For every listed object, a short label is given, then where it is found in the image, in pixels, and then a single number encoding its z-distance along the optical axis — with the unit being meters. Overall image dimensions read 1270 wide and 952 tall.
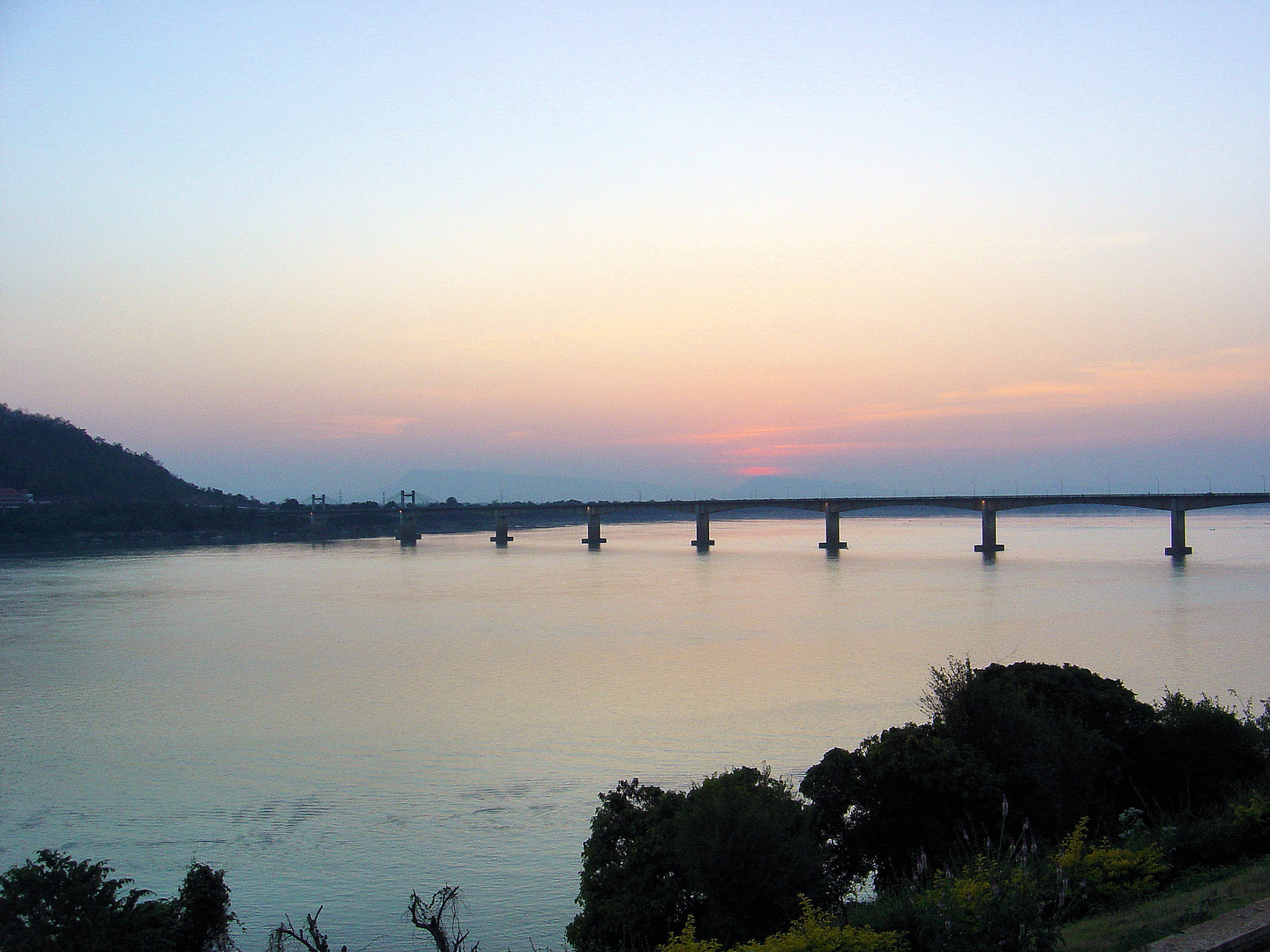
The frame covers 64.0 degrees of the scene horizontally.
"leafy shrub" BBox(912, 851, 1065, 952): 6.96
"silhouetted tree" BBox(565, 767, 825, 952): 10.44
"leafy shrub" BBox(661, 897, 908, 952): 7.18
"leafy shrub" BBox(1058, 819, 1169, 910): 8.74
